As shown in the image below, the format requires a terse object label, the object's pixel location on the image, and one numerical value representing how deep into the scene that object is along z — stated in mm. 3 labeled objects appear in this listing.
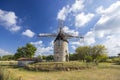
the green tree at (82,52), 21656
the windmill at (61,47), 14417
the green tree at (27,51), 24373
